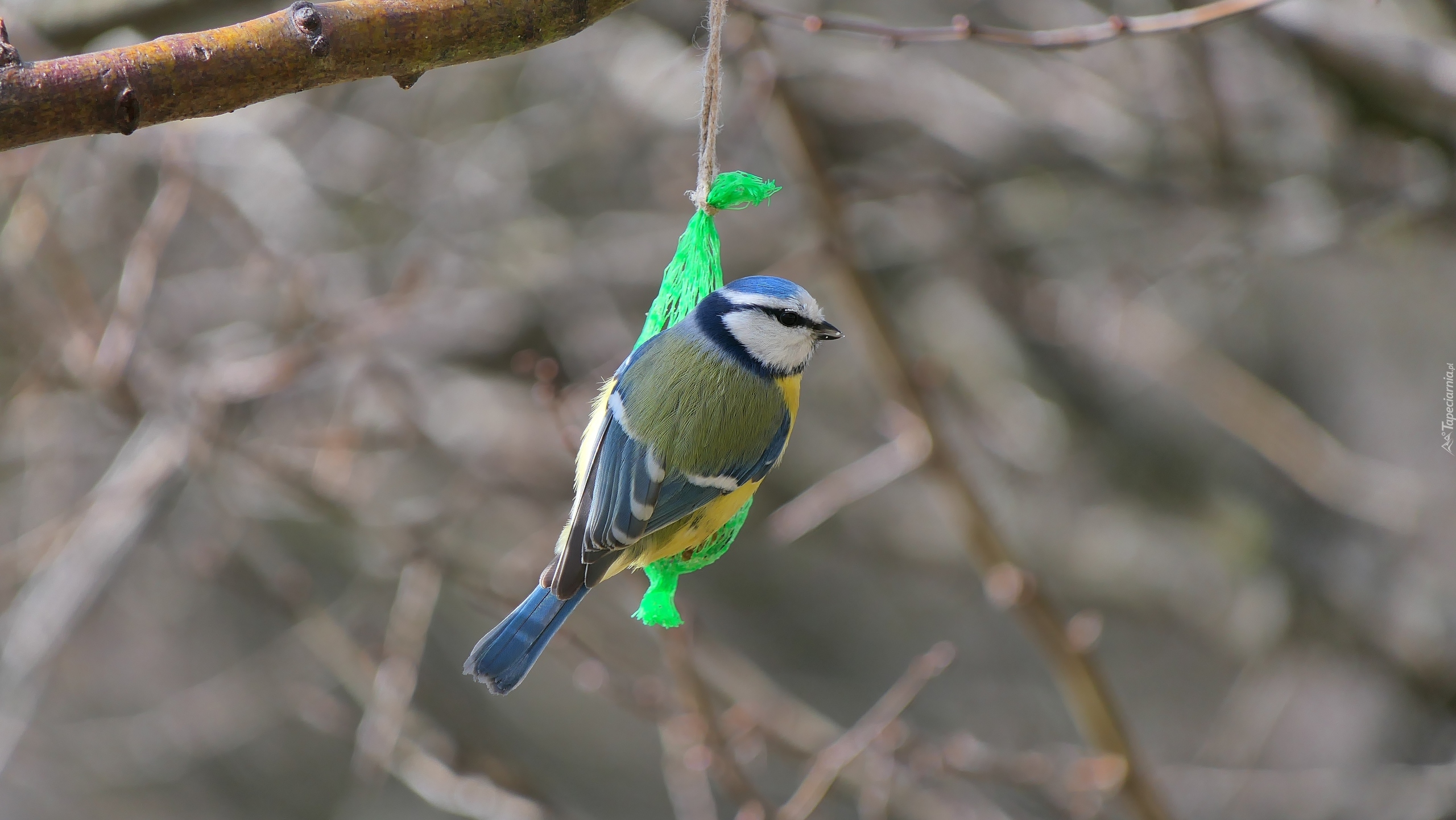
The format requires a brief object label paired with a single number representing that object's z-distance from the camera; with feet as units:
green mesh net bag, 10.03
